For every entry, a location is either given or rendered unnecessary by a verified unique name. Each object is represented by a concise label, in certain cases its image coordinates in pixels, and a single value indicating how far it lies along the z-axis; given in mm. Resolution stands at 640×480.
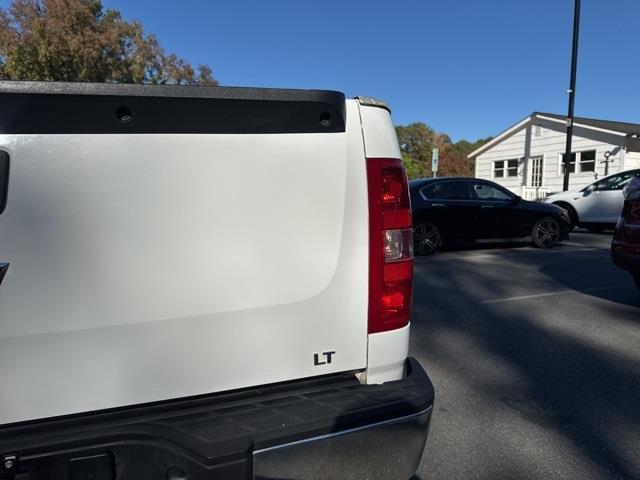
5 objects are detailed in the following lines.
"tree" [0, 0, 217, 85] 18703
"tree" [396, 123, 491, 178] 54788
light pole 15750
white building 18828
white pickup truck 1319
